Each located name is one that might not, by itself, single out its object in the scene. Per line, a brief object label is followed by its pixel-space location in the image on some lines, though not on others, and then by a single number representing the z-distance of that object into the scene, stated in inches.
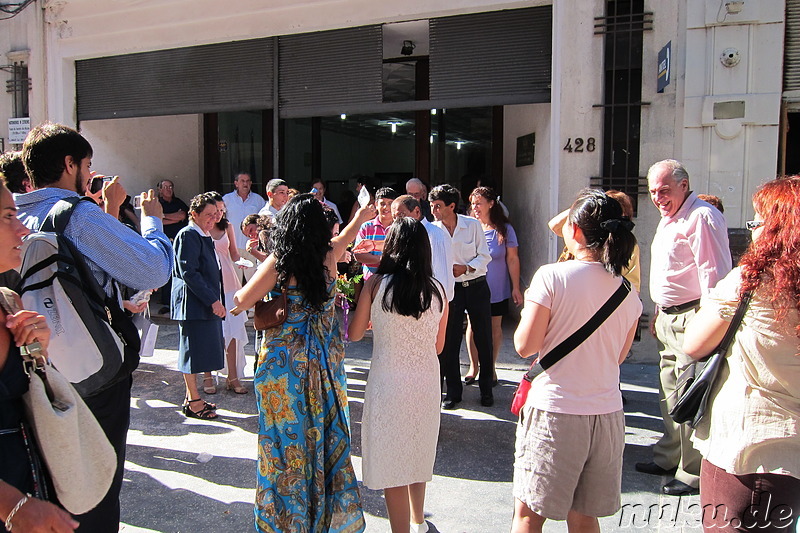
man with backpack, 100.8
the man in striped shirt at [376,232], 181.2
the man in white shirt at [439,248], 181.0
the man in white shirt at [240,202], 354.3
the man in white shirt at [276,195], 262.2
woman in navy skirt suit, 201.5
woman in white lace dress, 124.4
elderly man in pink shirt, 152.3
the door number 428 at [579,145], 261.7
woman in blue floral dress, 123.0
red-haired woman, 84.4
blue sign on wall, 239.3
